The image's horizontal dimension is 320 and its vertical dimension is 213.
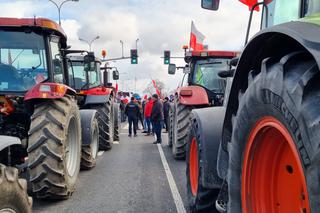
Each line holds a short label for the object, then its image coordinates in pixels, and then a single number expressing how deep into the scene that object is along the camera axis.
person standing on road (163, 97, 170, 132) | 17.04
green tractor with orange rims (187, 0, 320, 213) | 1.81
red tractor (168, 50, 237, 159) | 8.85
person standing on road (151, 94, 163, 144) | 13.19
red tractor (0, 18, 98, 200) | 5.28
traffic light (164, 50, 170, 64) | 28.65
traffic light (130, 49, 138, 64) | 30.92
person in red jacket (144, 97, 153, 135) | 16.64
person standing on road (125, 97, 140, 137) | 16.11
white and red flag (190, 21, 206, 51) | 16.30
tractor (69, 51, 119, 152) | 10.62
